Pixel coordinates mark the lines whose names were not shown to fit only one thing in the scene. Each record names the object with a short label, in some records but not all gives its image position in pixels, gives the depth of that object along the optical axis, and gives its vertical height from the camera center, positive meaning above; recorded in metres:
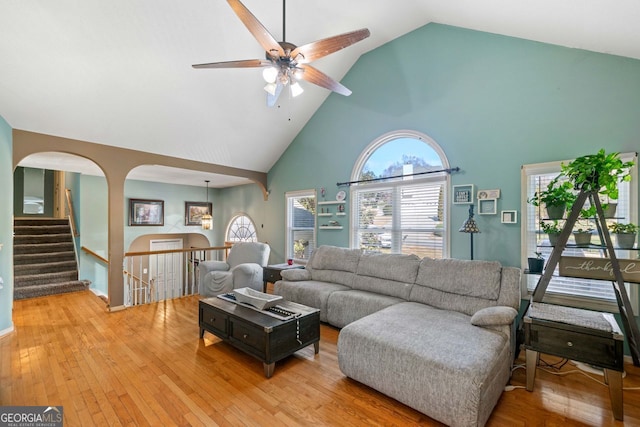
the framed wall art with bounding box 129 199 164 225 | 6.75 +0.08
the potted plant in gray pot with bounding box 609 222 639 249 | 2.16 -0.15
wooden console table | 1.85 -0.91
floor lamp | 3.19 -0.13
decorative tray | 2.80 -0.90
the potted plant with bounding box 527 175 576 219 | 2.40 +0.14
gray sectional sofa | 1.74 -0.96
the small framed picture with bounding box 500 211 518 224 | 3.12 -0.01
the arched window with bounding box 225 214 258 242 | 7.10 -0.40
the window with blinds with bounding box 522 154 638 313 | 2.57 -0.34
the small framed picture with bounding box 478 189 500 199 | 3.24 +0.27
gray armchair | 4.56 -0.98
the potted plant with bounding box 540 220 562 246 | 2.41 -0.14
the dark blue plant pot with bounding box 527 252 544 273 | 2.68 -0.48
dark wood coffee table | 2.39 -1.10
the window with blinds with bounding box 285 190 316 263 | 5.42 -0.18
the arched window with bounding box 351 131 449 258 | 3.77 +0.30
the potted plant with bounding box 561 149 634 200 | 2.09 +0.35
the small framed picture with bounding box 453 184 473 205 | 3.44 +0.28
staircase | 4.87 -0.91
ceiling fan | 2.13 +1.33
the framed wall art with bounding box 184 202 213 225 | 7.82 +0.12
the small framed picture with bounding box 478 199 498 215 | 3.26 +0.11
